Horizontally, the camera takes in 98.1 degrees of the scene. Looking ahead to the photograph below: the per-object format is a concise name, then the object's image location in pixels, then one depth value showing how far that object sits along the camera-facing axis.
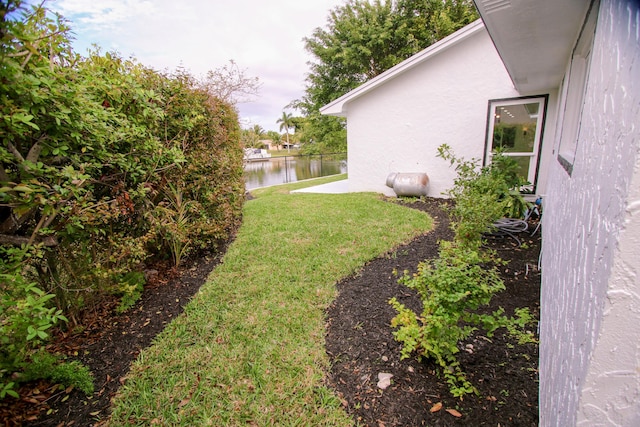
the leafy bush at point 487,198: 3.48
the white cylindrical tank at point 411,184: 7.39
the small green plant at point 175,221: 3.23
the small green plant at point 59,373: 1.92
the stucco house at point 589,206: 0.70
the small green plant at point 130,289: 2.71
